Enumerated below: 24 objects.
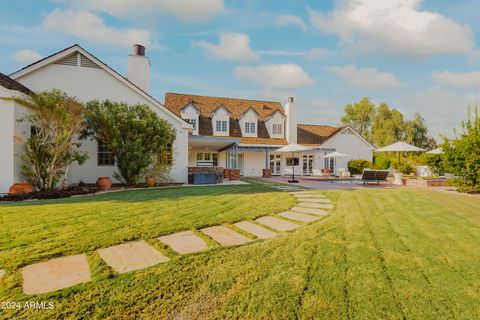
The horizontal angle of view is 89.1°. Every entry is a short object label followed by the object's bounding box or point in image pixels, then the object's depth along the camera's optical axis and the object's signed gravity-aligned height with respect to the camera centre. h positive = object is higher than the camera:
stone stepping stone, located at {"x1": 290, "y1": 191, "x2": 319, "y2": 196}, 10.35 -1.26
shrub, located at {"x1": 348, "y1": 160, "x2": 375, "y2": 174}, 25.86 -0.28
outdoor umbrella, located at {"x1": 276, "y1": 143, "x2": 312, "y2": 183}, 17.93 +1.06
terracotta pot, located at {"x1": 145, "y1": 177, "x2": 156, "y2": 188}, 12.56 -1.02
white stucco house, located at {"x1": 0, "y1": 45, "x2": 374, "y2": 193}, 9.33 +3.15
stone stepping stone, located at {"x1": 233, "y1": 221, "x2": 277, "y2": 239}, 4.16 -1.24
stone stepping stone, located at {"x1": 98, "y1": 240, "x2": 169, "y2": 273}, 2.84 -1.21
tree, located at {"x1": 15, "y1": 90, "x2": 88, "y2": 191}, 9.02 +0.93
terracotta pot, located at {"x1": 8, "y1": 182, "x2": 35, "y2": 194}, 8.66 -0.95
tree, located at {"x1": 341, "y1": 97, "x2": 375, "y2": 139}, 44.16 +8.70
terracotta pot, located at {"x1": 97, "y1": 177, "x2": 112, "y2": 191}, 11.30 -1.02
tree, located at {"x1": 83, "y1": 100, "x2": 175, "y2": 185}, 11.11 +1.41
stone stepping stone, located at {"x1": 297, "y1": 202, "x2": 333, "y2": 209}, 6.95 -1.27
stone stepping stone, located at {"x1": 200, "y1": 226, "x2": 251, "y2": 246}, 3.78 -1.23
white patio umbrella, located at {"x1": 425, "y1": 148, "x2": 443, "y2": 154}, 18.72 +0.83
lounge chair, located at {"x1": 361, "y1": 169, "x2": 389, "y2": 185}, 15.38 -0.80
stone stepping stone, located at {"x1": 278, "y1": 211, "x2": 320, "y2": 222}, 5.41 -1.26
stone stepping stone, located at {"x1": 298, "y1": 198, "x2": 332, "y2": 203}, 8.03 -1.27
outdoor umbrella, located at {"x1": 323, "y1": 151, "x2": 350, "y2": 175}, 22.21 +0.68
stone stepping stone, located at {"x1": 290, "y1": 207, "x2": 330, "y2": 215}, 6.21 -1.26
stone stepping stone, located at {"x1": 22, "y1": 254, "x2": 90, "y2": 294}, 2.38 -1.21
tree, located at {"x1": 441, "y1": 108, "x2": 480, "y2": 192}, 10.61 +0.34
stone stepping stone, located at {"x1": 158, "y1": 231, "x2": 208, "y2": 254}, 3.43 -1.22
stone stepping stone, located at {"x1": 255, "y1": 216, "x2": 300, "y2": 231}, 4.64 -1.25
